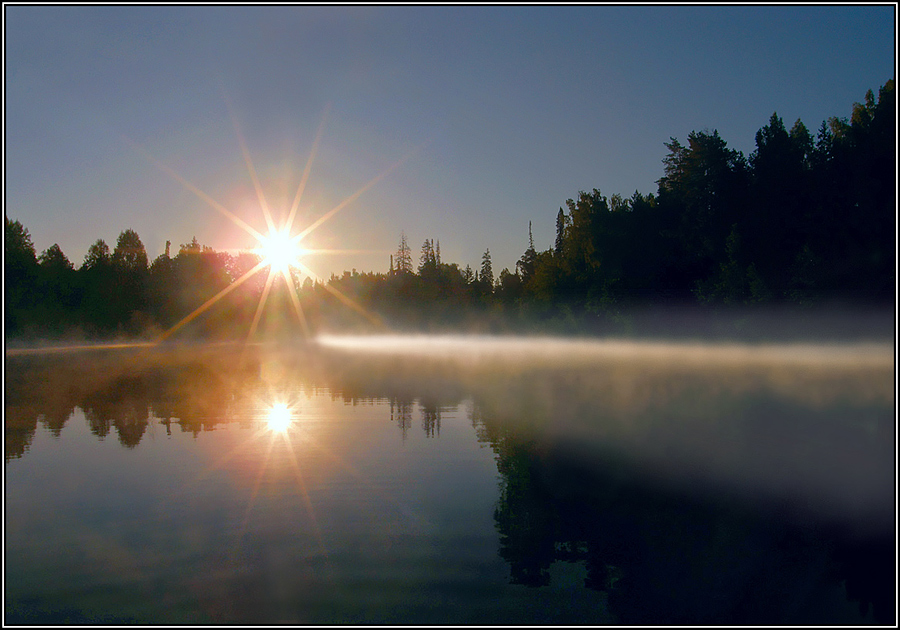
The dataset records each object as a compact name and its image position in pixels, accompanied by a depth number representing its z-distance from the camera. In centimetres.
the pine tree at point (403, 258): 18396
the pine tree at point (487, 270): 18550
